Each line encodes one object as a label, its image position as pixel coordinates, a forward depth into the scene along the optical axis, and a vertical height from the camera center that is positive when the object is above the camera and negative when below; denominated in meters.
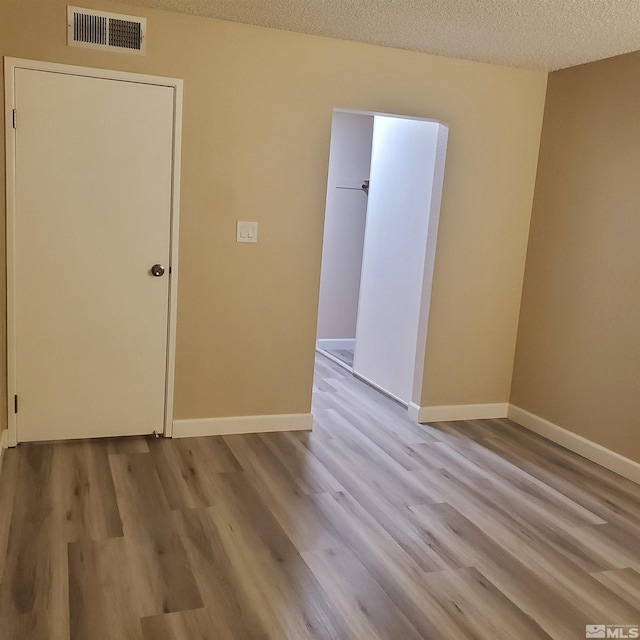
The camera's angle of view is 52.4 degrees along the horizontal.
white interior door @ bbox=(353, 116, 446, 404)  4.37 -0.17
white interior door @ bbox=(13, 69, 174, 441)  3.27 -0.23
